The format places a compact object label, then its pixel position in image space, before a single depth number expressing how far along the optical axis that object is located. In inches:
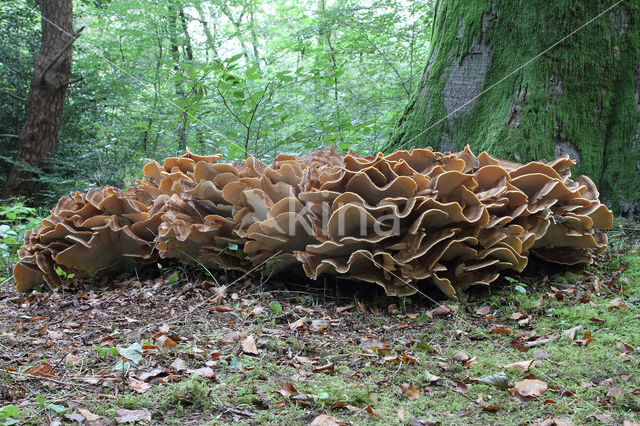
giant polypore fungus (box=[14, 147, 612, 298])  126.0
